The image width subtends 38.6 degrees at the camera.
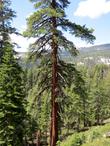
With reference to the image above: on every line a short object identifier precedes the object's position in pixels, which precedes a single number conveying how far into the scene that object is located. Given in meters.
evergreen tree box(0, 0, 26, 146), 12.67
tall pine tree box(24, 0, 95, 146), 9.90
